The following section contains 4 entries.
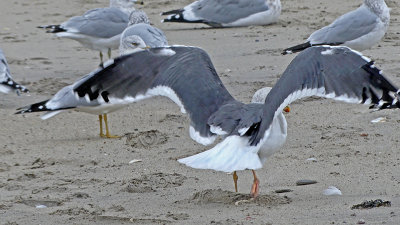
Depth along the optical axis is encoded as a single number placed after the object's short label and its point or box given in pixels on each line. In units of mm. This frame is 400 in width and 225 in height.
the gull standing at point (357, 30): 16187
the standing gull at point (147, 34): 15180
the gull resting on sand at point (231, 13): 21719
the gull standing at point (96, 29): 18469
